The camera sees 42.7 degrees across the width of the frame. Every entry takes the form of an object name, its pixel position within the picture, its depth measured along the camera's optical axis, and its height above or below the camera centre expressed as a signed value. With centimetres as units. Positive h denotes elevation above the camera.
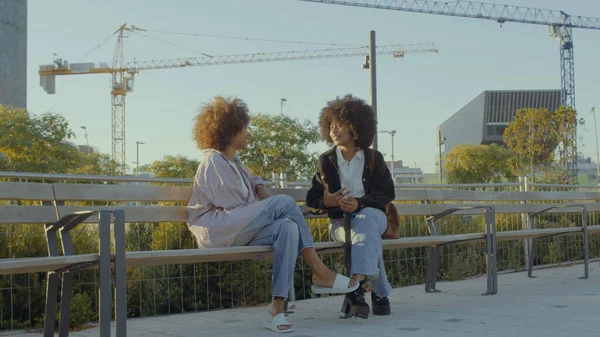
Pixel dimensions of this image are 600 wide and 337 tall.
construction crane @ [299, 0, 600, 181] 7698 +1916
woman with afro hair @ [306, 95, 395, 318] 546 +1
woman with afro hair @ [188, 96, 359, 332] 498 -21
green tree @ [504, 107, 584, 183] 3034 +213
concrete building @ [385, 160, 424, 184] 10625 +377
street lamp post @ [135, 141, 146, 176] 9156 +569
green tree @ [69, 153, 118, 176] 4521 +206
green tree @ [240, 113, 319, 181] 4235 +256
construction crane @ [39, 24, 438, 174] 9981 +1635
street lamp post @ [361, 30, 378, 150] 1720 +285
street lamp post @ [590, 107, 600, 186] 8400 +505
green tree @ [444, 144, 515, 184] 6288 +214
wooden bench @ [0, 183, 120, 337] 404 -29
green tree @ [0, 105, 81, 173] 3562 +259
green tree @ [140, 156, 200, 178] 5228 +194
